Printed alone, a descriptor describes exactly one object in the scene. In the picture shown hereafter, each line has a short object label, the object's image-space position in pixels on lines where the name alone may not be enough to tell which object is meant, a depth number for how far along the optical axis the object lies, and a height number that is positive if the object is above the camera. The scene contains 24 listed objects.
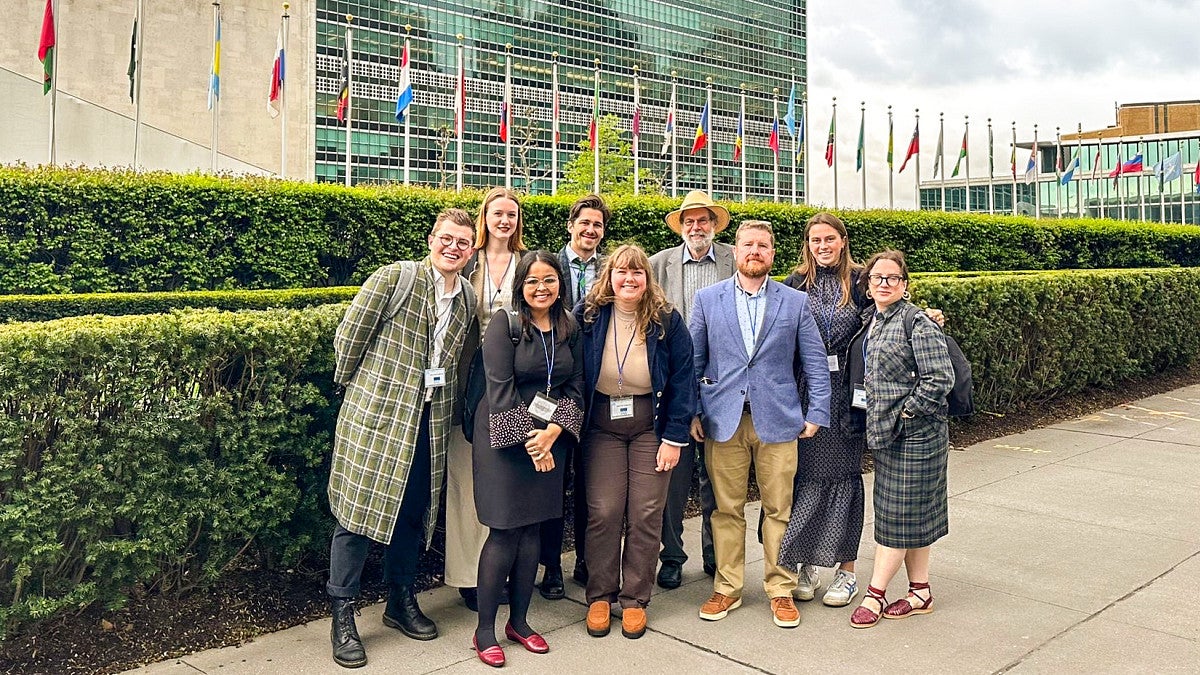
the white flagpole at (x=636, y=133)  28.97 +7.12
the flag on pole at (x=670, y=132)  29.59 +7.19
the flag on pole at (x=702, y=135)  29.58 +7.03
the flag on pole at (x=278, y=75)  23.56 +7.28
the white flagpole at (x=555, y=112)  27.28 +7.34
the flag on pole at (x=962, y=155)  36.97 +7.92
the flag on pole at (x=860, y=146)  33.38 +7.45
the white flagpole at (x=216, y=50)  21.73 +7.13
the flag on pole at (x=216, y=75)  21.80 +6.63
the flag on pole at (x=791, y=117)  29.47 +7.48
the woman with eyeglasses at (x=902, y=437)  4.54 -0.41
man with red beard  4.66 -0.22
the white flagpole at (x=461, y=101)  24.22 +6.65
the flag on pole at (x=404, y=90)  24.07 +6.93
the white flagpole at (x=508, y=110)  27.58 +7.34
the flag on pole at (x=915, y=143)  33.85 +7.63
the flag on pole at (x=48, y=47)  18.33 +6.16
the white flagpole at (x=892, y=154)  34.19 +7.32
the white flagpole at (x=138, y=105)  20.03 +5.53
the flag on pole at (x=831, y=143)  32.50 +7.33
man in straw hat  5.15 +0.50
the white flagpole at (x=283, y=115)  24.19 +6.62
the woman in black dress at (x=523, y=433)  4.13 -0.35
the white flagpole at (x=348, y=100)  25.44 +7.17
